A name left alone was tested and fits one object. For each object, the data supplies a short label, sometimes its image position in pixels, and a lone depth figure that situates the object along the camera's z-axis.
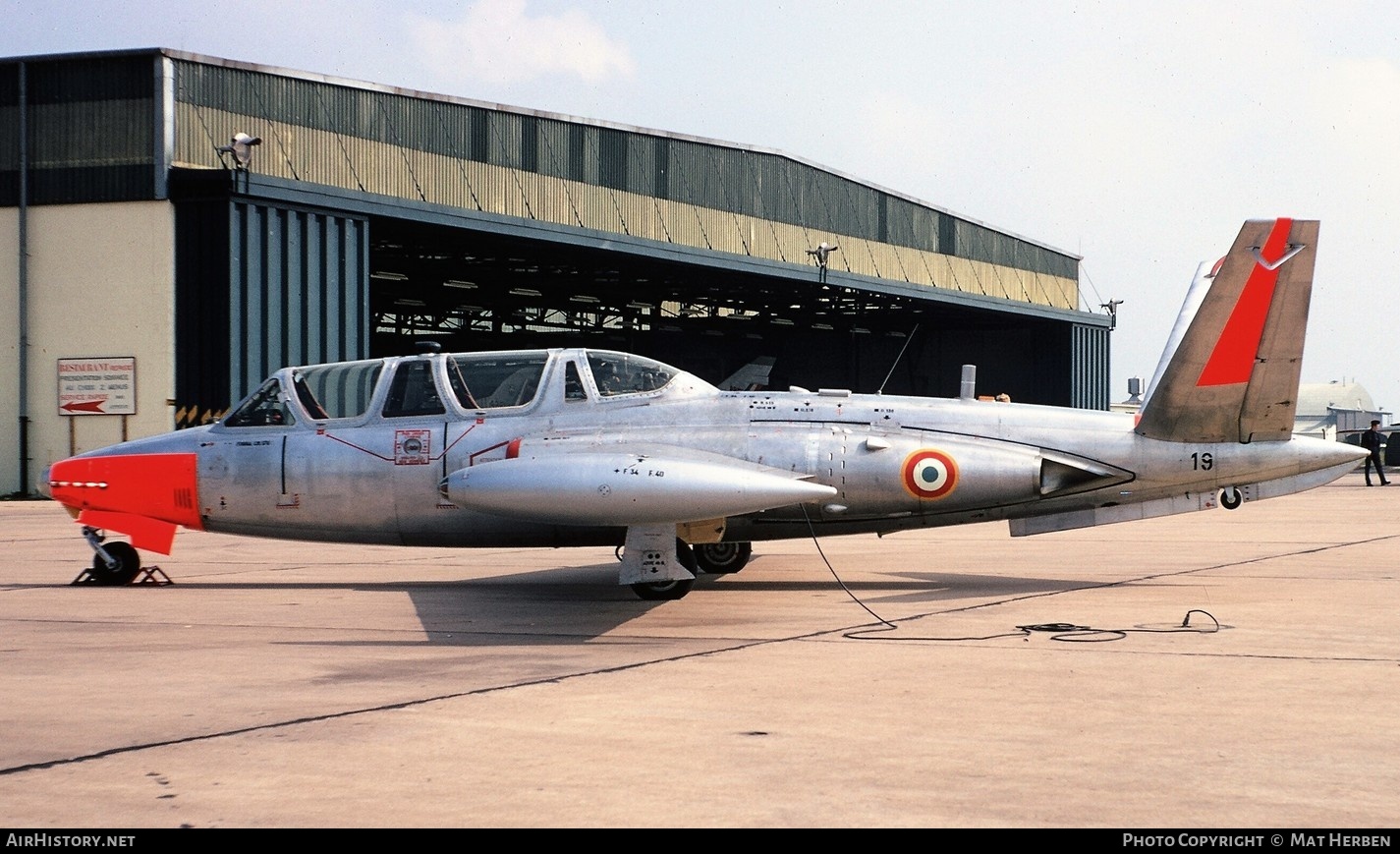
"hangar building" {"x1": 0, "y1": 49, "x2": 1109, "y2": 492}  34.34
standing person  40.95
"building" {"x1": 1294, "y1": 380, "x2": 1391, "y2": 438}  179.60
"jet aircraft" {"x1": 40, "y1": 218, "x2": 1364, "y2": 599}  12.14
